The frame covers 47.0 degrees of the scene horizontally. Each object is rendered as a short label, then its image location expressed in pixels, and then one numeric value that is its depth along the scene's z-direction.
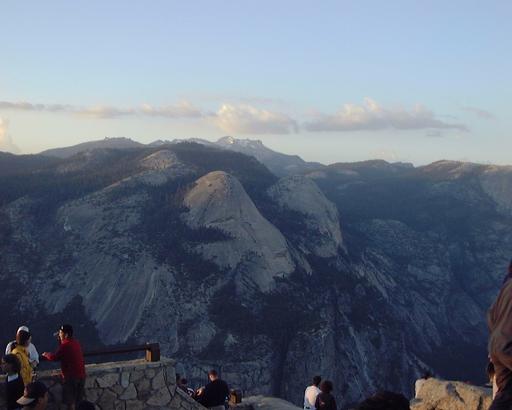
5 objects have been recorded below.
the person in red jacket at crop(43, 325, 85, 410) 9.52
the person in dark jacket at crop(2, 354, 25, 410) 8.57
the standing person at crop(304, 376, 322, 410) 11.89
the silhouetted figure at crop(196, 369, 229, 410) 12.59
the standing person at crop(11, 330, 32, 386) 9.13
